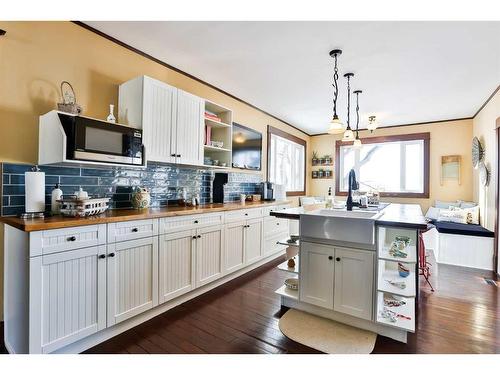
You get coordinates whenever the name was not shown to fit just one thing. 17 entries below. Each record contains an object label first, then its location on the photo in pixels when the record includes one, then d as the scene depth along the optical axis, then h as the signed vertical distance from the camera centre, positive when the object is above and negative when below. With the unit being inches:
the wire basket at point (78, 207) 66.3 -6.1
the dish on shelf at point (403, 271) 85.4 -29.0
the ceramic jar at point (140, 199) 90.9 -5.0
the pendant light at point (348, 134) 119.9 +26.9
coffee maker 163.5 -2.4
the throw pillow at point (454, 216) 161.3 -17.2
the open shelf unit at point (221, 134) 123.4 +28.1
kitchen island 72.4 -26.2
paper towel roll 64.7 -2.1
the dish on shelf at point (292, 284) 92.9 -36.5
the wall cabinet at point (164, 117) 88.0 +26.5
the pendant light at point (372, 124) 137.8 +36.7
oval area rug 68.7 -44.5
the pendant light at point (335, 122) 93.3 +27.2
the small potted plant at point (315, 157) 245.1 +30.6
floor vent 115.4 -43.7
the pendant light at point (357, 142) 141.3 +26.7
